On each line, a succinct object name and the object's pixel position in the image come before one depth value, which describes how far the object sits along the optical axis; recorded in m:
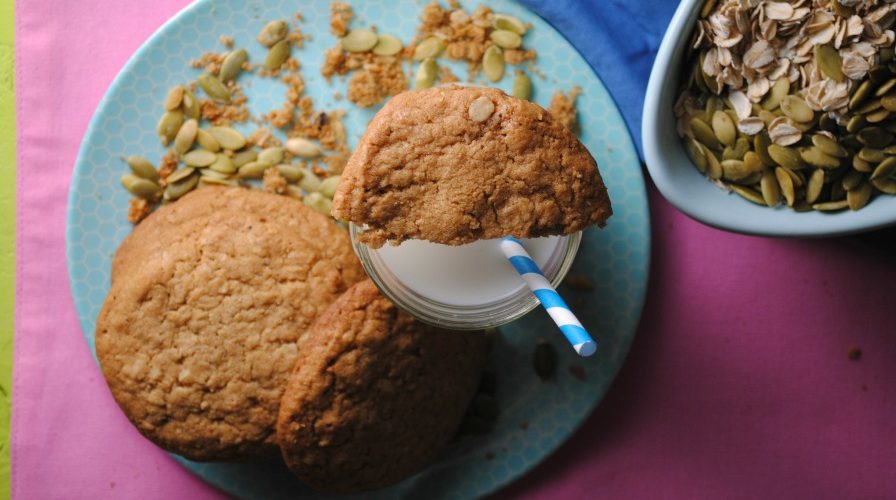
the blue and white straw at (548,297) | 0.44
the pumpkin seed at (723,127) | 0.47
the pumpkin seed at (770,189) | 0.47
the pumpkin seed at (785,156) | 0.46
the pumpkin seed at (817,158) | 0.46
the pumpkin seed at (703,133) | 0.47
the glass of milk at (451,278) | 0.48
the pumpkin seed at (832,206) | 0.46
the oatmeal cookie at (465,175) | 0.43
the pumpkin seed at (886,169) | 0.45
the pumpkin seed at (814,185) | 0.46
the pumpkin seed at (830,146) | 0.46
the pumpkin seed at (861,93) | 0.45
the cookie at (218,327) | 0.49
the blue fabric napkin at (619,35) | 0.52
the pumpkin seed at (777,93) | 0.46
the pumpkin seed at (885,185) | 0.46
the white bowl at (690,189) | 0.45
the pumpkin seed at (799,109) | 0.46
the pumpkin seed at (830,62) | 0.45
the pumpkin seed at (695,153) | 0.47
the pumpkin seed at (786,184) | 0.46
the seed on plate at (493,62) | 0.52
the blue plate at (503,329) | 0.52
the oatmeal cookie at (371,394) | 0.48
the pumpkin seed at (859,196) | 0.46
